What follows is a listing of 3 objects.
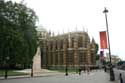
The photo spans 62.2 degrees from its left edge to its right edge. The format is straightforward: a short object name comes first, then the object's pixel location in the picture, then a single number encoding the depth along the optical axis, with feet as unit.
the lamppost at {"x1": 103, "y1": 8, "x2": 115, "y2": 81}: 38.29
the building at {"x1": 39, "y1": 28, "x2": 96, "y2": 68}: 126.50
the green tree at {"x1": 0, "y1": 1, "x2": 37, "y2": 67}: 50.50
